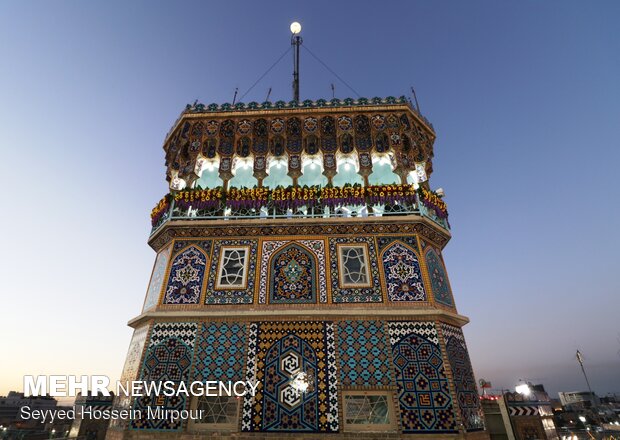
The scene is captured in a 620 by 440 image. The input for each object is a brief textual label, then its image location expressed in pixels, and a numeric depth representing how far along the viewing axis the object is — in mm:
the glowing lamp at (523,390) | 13134
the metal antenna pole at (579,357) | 34275
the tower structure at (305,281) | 8461
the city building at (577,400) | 55181
